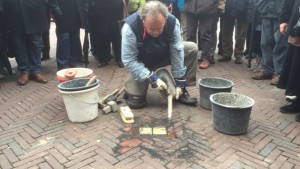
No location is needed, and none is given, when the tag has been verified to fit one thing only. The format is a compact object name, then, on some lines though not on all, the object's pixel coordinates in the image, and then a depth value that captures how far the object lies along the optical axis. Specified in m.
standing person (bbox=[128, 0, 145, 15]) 5.67
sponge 3.70
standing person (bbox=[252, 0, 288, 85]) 4.62
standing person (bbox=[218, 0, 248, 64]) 5.56
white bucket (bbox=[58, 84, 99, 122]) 3.54
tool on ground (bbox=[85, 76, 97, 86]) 3.67
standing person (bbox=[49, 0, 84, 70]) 5.22
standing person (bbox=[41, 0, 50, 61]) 6.21
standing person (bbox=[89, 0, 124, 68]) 5.49
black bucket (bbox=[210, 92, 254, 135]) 3.26
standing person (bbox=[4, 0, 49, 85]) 4.82
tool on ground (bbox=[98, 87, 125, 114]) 3.98
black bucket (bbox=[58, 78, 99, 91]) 3.52
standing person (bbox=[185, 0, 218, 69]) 5.52
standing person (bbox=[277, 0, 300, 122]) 3.70
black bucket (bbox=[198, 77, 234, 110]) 3.82
